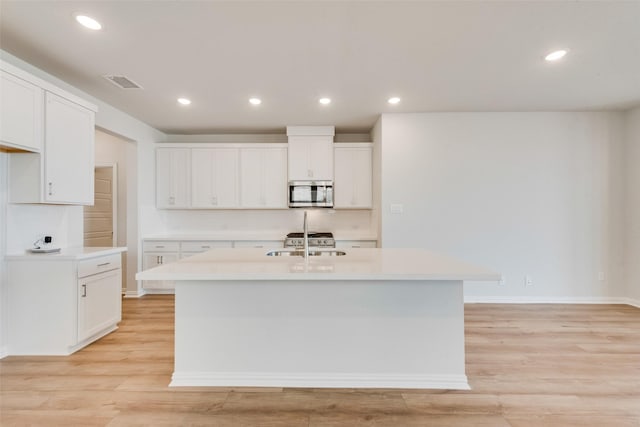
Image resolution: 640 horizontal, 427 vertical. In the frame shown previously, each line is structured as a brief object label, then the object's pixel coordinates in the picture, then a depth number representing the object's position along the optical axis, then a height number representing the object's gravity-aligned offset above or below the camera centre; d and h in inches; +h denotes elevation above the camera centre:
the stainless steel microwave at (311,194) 186.4 +13.2
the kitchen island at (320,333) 82.6 -32.1
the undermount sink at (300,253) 107.3 -13.5
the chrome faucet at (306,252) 94.5 -11.4
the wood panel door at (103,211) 191.3 +3.5
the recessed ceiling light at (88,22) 82.0 +53.7
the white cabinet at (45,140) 92.4 +26.1
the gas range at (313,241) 176.9 -14.8
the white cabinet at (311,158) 187.0 +35.5
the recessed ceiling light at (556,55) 99.5 +53.3
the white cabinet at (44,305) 101.9 -29.9
